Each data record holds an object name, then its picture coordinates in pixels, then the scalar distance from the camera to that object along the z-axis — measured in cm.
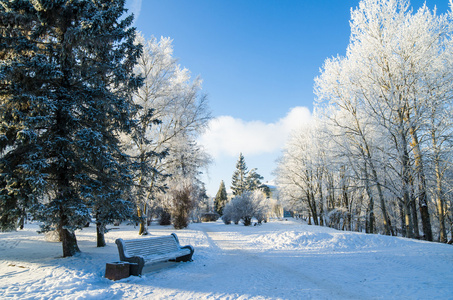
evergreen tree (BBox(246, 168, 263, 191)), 5607
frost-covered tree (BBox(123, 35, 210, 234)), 1415
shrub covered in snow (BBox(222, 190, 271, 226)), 2791
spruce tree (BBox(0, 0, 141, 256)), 605
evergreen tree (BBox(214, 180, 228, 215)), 5559
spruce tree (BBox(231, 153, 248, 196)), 5616
